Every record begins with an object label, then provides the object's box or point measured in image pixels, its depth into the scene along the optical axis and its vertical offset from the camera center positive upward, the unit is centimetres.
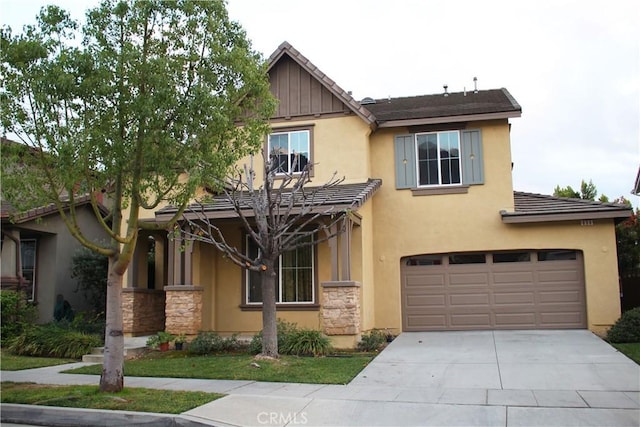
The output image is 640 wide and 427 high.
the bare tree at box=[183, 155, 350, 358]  1186 +77
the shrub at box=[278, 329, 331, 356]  1293 -140
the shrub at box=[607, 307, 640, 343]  1387 -129
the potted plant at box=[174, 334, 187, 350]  1457 -144
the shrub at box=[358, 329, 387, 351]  1378 -148
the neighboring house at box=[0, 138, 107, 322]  1708 +75
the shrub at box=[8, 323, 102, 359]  1418 -142
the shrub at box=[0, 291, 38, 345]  1534 -81
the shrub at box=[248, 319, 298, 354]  1321 -129
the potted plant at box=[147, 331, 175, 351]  1429 -142
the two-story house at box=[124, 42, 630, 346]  1560 +99
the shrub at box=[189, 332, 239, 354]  1388 -146
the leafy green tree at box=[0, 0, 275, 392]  898 +267
